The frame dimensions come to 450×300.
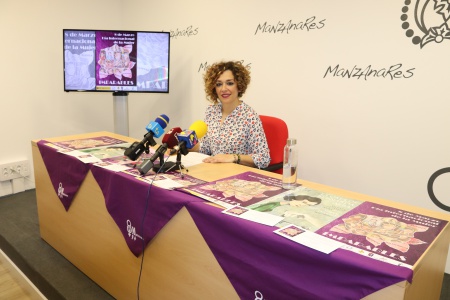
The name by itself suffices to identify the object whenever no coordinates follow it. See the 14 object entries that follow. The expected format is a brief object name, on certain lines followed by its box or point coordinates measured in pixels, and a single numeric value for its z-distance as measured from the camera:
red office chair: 2.43
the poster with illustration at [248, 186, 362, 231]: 1.23
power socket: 3.40
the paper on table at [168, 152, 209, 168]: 1.96
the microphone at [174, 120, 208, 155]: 1.70
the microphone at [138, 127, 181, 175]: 1.67
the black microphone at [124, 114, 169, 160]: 1.75
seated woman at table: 2.31
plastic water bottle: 1.53
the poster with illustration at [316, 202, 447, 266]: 1.03
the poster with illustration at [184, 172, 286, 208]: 1.41
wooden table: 1.21
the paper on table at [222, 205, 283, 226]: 1.21
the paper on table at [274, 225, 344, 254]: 1.04
